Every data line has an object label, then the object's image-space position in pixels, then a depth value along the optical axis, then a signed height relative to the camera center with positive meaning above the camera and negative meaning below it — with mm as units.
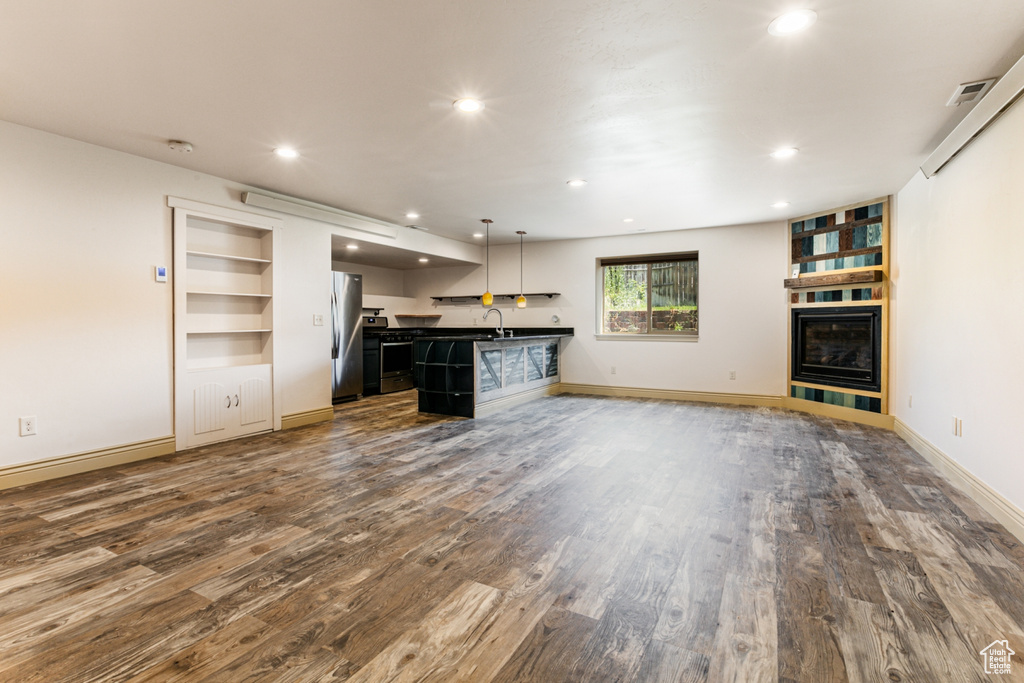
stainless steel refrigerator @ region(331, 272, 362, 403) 6379 +3
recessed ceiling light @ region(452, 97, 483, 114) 2807 +1421
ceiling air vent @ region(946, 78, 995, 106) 2572 +1402
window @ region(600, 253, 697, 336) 6852 +656
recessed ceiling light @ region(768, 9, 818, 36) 1995 +1384
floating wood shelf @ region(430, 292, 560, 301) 7595 +707
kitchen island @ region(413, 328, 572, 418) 5402 -437
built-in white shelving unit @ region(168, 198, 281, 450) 4039 +124
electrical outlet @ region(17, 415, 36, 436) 3162 -611
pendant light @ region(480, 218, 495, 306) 6160 +550
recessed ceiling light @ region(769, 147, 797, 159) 3590 +1448
